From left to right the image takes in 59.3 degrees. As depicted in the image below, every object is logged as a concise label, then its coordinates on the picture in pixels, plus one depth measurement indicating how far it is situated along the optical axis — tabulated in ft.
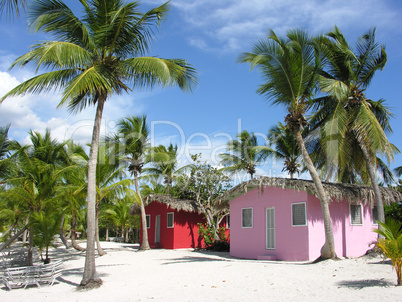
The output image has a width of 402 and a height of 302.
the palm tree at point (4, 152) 54.54
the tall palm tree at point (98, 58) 28.96
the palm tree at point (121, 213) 98.22
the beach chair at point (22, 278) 31.30
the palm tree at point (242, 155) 79.20
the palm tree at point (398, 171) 106.22
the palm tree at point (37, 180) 46.42
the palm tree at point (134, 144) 67.46
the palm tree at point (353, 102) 41.22
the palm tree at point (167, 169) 81.20
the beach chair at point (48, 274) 32.30
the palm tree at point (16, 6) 13.73
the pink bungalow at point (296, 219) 43.80
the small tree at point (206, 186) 70.44
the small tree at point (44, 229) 45.29
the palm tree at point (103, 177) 49.52
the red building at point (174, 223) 69.36
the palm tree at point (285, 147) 69.97
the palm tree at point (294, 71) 38.93
